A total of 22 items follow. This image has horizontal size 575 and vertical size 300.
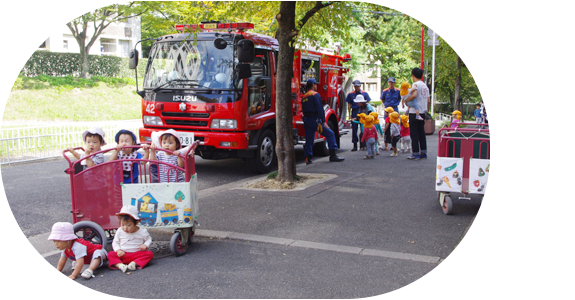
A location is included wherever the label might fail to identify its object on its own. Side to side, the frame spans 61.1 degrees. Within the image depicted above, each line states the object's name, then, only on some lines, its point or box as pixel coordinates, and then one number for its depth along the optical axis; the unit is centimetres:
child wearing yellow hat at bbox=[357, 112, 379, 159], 1180
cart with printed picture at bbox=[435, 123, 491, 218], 620
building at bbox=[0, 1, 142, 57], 3341
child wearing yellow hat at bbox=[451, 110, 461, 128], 1263
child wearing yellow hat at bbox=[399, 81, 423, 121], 1093
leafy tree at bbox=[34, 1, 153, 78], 2641
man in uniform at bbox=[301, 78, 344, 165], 1103
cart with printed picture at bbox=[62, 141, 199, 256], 482
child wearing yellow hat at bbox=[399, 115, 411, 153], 1214
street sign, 2073
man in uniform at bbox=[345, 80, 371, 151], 1355
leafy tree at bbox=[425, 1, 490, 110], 1405
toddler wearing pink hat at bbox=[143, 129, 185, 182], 505
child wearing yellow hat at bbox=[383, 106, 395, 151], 1278
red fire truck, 934
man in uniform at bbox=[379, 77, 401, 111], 1344
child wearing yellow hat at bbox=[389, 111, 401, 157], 1228
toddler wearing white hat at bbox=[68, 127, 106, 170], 541
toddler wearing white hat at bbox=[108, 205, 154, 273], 451
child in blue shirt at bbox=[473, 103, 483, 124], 2360
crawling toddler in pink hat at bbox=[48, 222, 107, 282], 427
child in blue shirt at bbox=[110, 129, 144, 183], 509
